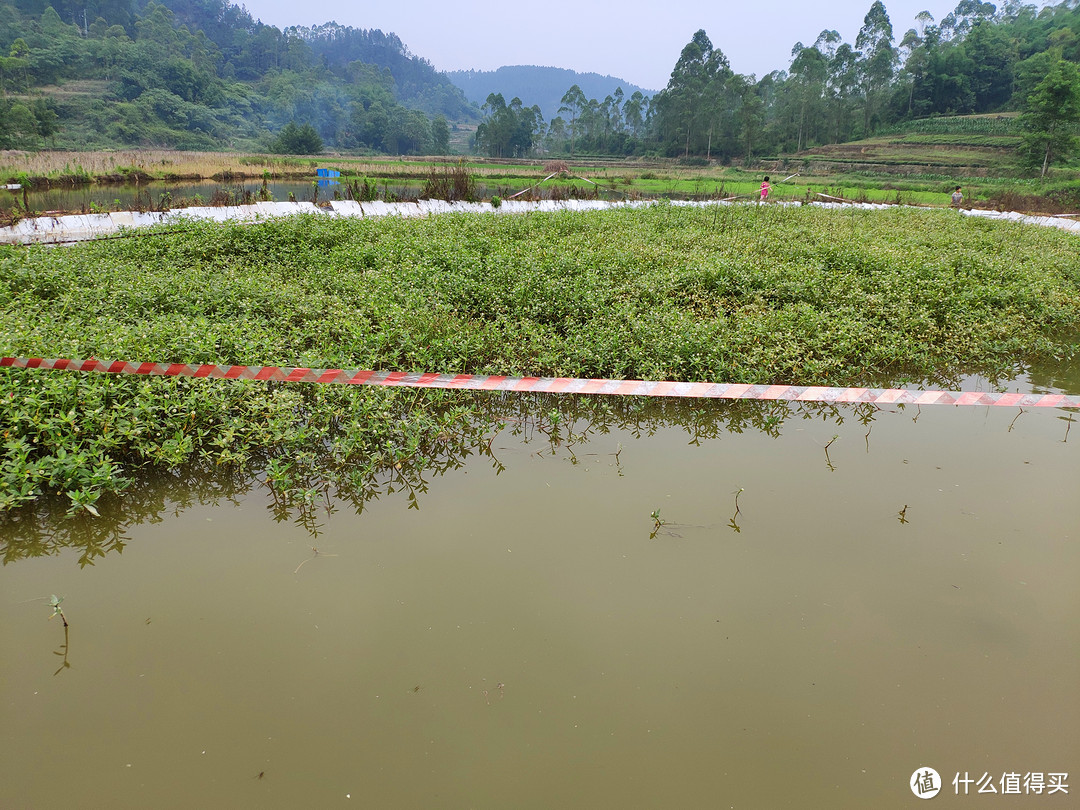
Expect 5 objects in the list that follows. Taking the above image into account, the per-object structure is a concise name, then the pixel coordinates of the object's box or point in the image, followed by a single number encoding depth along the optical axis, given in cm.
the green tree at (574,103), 9225
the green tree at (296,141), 6300
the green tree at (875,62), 7131
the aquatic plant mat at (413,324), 384
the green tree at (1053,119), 4075
